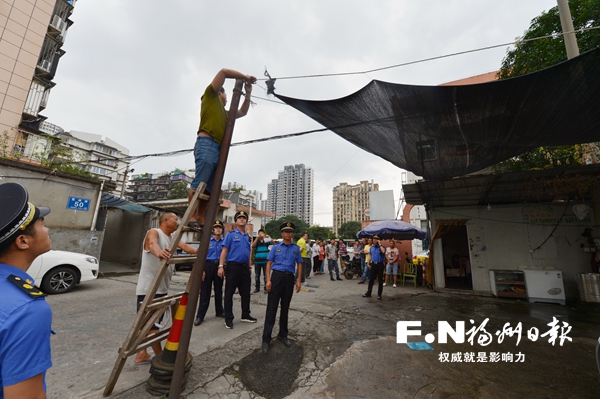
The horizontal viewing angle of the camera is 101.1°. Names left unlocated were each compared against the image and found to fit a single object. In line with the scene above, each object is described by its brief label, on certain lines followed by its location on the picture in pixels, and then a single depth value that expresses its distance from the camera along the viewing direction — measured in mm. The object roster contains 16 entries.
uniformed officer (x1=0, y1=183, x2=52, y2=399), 879
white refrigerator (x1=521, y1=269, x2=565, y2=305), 7299
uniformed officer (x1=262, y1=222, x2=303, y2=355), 3623
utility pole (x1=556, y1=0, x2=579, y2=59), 4355
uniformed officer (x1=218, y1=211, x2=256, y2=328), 4516
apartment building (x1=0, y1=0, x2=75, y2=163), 13641
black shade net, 3248
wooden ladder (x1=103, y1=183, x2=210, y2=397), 2236
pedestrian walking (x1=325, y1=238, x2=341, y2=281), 11406
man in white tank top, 2941
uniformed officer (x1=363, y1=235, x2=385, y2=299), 7359
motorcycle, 12203
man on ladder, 2443
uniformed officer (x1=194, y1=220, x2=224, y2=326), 4621
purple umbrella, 10453
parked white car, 6012
